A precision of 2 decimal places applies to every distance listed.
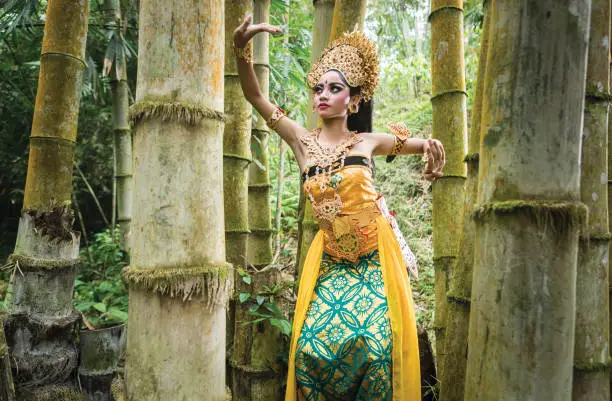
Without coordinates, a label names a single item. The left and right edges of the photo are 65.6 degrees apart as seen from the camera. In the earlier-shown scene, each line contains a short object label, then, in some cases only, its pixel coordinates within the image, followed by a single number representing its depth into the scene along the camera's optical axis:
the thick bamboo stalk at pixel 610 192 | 2.06
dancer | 1.97
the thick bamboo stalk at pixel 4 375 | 1.98
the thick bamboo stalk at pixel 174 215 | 1.33
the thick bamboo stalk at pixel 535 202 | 1.12
